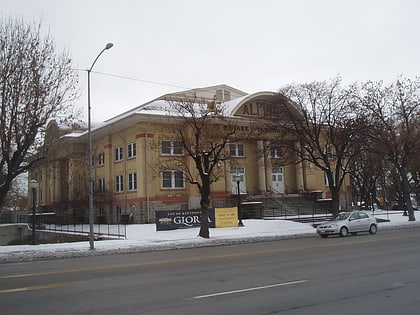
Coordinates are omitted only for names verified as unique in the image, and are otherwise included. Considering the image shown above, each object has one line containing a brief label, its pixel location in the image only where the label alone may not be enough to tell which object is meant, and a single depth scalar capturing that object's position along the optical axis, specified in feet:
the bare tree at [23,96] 69.46
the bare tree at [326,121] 110.45
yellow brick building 135.23
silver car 85.66
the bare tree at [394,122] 119.03
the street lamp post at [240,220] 113.59
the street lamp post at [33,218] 89.44
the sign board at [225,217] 111.55
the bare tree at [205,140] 91.40
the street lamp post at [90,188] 75.41
